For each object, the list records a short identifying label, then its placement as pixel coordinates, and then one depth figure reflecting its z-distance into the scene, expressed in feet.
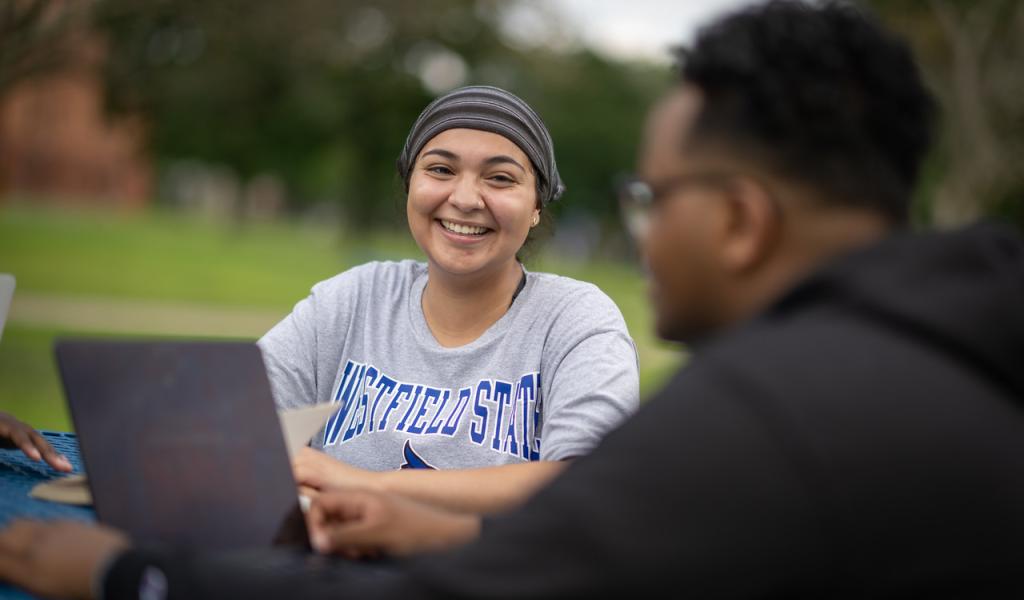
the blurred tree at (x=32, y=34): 29.66
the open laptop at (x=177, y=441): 5.59
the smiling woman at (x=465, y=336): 8.43
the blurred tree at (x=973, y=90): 48.85
